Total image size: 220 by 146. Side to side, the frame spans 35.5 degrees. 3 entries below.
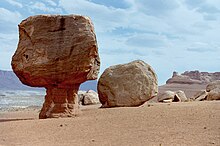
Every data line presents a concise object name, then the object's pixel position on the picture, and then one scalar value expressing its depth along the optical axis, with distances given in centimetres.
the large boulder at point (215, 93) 2186
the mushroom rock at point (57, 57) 1385
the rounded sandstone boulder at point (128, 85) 1703
